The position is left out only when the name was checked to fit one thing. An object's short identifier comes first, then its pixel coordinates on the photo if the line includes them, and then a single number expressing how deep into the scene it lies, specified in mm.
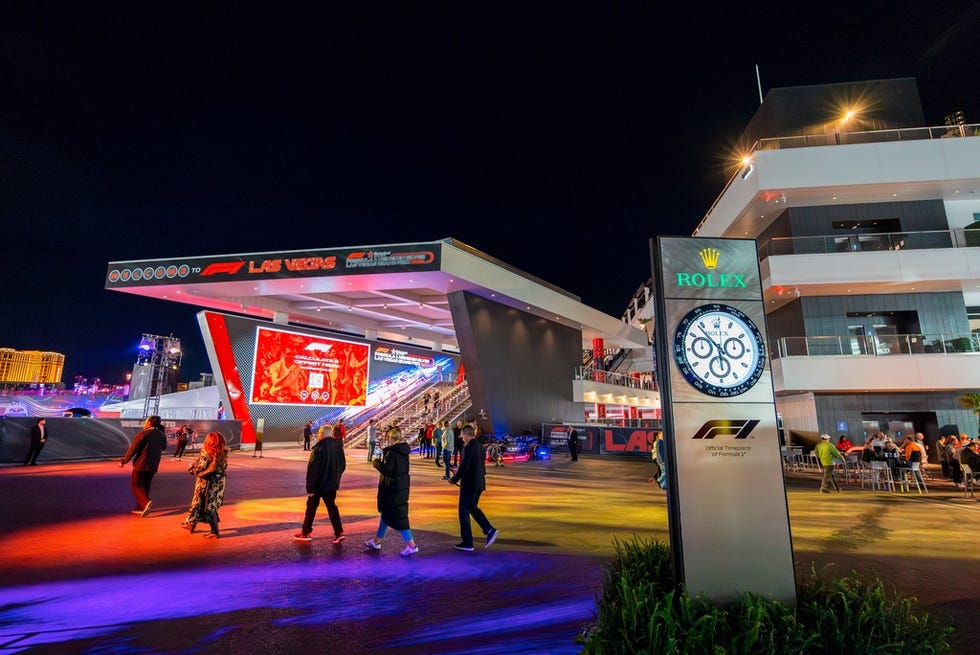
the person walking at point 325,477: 6422
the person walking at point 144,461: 8203
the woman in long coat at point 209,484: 6789
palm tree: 15812
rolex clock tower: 3592
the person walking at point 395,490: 5930
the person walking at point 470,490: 6227
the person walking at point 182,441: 19531
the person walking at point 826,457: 12461
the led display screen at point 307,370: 27094
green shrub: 2787
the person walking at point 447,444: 14281
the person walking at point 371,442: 18828
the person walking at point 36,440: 15352
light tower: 34406
